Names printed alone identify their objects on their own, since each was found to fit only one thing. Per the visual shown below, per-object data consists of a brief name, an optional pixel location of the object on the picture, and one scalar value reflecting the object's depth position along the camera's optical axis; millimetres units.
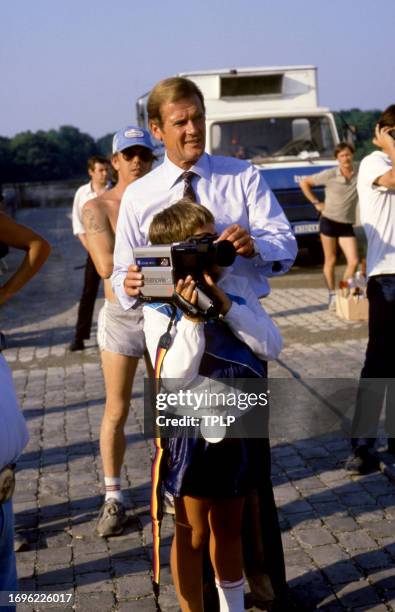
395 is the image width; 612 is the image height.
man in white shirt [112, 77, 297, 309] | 3377
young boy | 2973
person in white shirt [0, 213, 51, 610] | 2541
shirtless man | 4664
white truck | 15797
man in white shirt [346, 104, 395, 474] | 5105
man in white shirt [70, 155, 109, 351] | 9602
